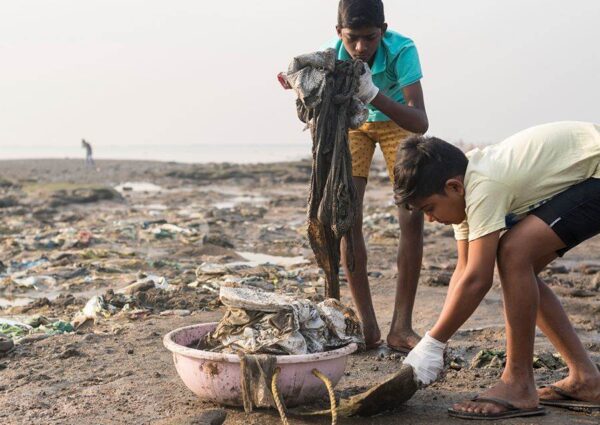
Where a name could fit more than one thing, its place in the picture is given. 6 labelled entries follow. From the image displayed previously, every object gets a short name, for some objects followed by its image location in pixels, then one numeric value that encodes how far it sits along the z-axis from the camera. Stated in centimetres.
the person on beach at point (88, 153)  3362
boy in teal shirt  436
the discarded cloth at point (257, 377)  326
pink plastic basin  334
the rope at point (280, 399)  315
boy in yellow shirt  328
